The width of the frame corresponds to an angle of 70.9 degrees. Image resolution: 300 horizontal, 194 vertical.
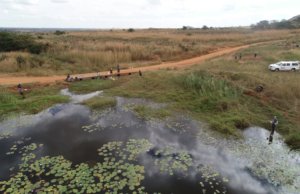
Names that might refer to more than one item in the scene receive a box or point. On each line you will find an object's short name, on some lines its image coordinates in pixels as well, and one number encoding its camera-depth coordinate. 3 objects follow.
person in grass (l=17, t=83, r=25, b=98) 14.94
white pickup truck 21.46
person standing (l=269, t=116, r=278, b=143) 11.12
